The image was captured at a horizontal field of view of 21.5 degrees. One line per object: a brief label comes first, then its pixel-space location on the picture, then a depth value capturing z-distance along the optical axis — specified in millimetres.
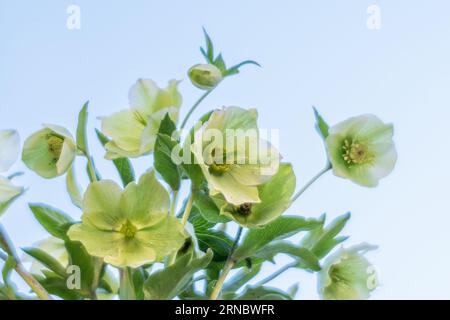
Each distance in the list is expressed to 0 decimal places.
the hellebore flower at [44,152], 722
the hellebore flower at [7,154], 725
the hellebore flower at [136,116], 727
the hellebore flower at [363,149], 718
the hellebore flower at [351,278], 722
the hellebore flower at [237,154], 690
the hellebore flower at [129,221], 679
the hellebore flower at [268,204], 693
